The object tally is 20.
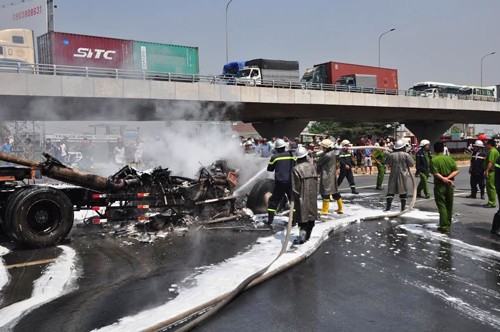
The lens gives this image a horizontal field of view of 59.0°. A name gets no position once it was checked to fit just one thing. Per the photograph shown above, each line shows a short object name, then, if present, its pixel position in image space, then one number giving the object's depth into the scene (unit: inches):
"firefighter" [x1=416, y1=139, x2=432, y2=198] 468.1
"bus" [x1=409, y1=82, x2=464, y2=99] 1515.9
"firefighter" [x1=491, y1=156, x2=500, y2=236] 301.1
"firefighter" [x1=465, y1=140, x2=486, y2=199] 471.2
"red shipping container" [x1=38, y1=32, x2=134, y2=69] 989.8
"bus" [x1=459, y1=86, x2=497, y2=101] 1691.4
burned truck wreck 259.6
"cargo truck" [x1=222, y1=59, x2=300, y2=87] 1180.5
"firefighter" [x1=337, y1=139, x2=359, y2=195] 494.0
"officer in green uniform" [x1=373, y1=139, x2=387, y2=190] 552.1
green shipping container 1094.4
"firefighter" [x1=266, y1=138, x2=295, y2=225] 320.8
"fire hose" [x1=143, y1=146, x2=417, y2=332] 151.9
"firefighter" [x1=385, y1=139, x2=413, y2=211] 380.8
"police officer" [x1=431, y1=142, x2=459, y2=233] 303.1
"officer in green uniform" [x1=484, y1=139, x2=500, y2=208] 405.7
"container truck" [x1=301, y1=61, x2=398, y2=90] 1418.6
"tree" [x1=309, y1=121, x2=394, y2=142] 2175.2
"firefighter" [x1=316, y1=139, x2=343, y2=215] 371.6
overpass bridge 768.3
